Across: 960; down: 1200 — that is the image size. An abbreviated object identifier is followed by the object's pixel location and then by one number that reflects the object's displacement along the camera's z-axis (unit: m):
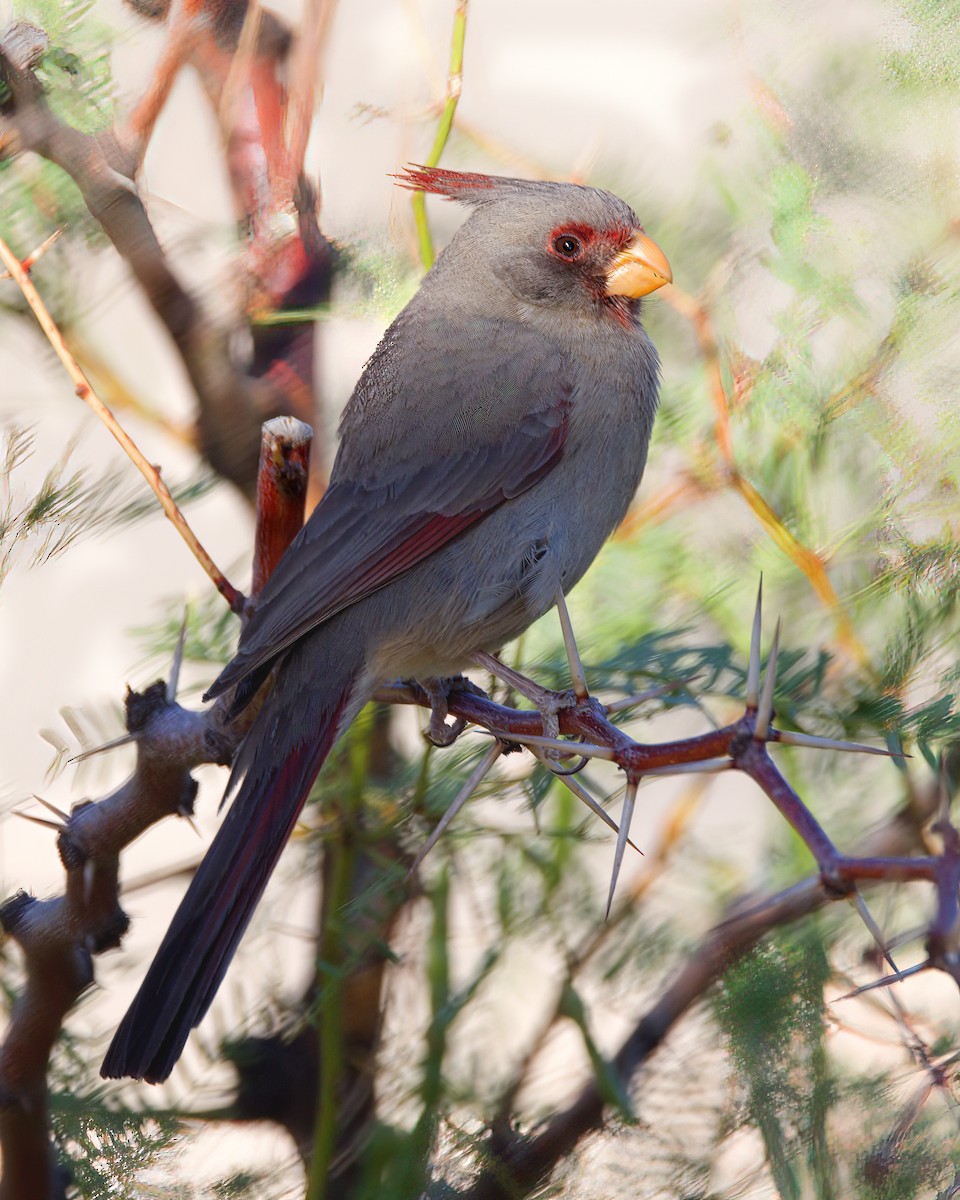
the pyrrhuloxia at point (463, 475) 4.41
